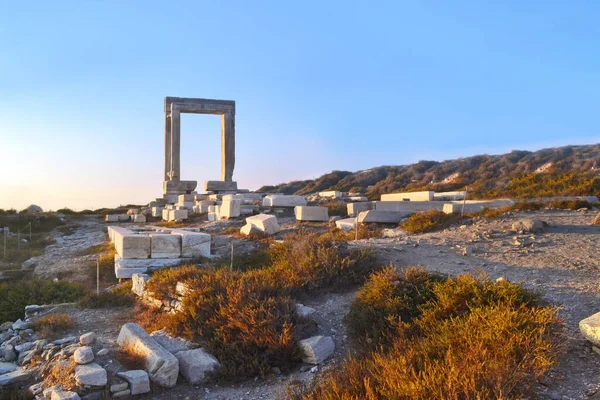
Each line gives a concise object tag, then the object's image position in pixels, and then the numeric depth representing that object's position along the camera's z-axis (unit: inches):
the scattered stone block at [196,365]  197.2
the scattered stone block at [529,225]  388.8
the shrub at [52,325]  262.6
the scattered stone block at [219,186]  991.0
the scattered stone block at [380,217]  497.4
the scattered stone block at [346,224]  472.7
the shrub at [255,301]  202.4
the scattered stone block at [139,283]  332.2
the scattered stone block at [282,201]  730.2
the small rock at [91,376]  185.2
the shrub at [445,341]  129.1
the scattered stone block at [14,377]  200.4
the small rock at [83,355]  200.2
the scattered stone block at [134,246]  390.9
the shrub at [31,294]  324.5
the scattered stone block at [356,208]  597.3
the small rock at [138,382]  187.5
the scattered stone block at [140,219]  917.2
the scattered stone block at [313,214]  575.8
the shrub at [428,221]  436.1
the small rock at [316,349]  198.2
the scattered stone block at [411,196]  699.4
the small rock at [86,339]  225.1
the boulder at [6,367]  217.3
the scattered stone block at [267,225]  492.1
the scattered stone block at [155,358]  194.4
